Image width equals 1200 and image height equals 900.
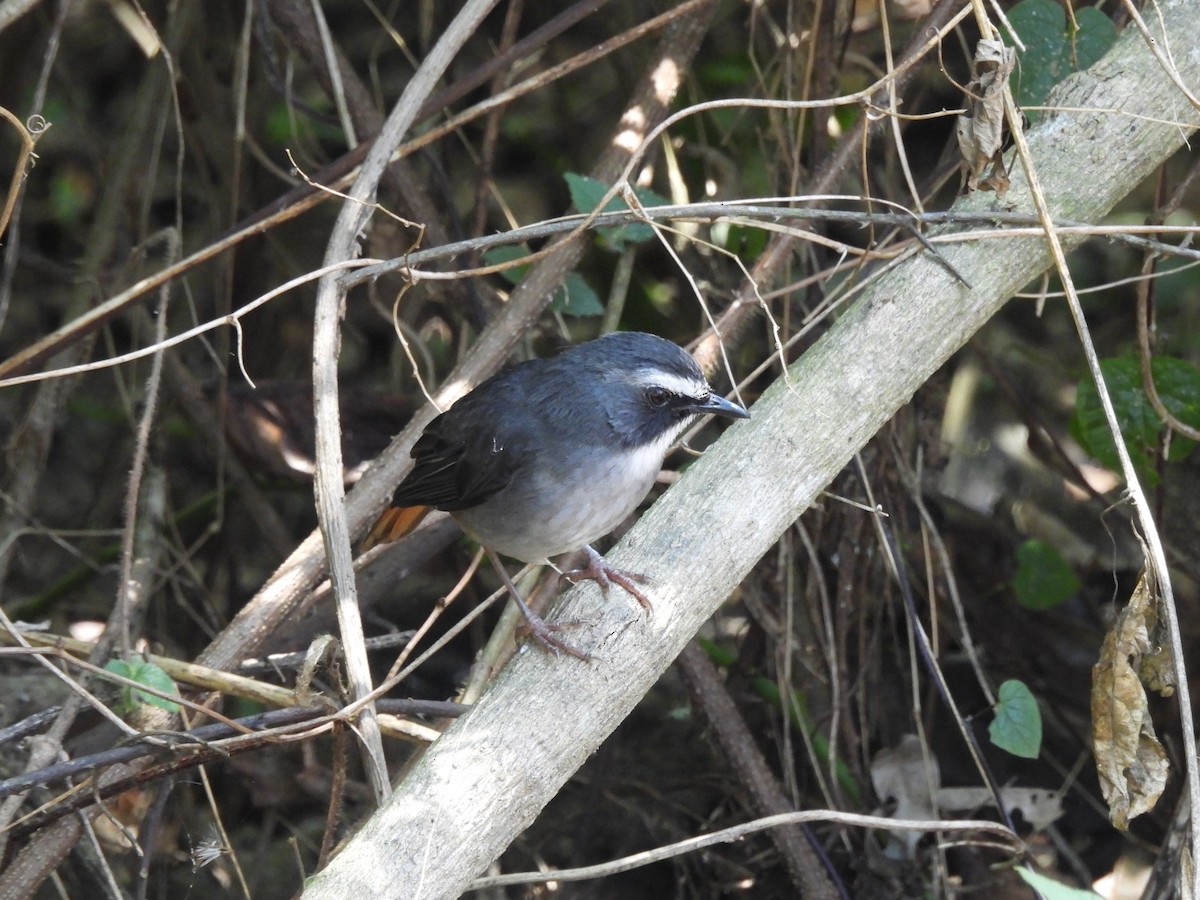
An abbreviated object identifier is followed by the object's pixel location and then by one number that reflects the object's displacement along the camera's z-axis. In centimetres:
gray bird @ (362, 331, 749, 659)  683
